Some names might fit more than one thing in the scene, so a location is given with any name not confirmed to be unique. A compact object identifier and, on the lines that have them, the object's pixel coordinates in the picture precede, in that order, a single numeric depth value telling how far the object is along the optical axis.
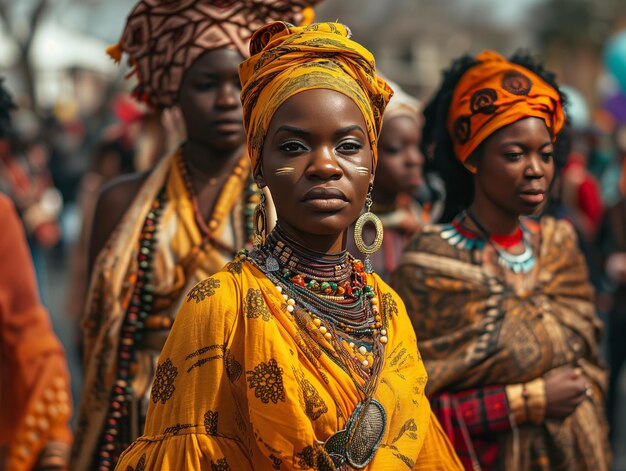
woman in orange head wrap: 4.96
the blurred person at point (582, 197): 12.28
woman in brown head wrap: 5.43
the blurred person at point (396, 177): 7.30
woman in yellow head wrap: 3.53
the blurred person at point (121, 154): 9.05
